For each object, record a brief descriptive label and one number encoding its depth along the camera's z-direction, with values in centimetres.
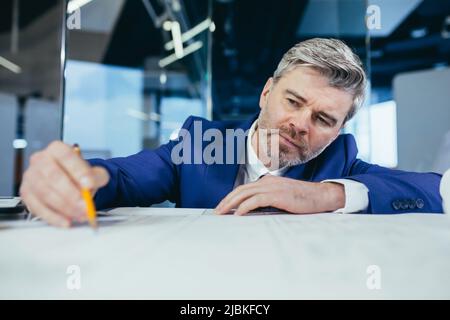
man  75
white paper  27
